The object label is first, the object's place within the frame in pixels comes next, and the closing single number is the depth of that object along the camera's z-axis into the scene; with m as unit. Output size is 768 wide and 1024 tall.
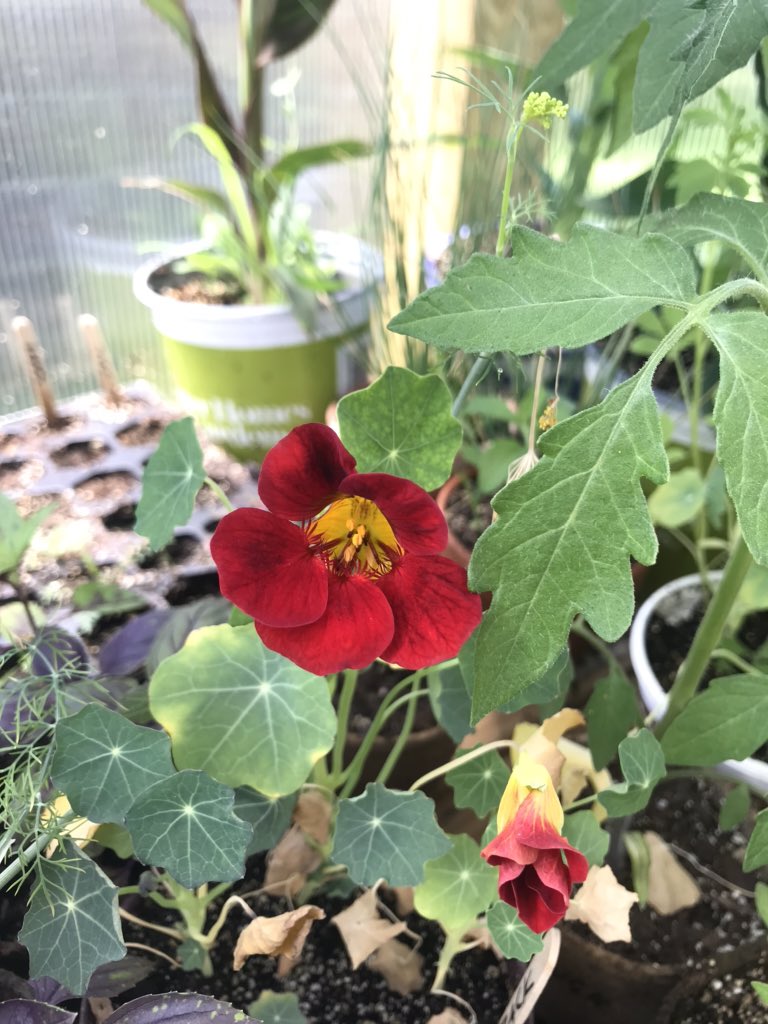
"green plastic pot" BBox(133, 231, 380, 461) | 1.00
